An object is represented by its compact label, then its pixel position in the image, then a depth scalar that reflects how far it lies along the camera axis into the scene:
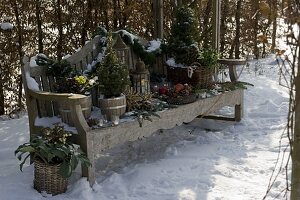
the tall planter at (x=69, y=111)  3.51
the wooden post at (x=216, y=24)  5.35
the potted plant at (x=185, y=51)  4.75
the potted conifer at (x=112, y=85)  3.56
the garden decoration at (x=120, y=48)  4.45
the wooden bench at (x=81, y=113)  3.28
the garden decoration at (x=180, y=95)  4.23
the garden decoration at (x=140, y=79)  4.36
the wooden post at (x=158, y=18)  5.60
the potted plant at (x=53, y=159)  3.09
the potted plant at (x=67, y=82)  3.54
